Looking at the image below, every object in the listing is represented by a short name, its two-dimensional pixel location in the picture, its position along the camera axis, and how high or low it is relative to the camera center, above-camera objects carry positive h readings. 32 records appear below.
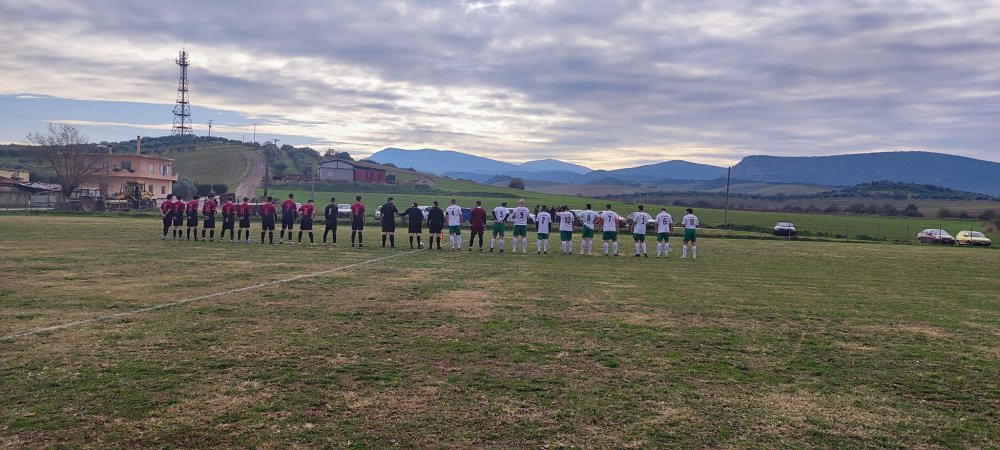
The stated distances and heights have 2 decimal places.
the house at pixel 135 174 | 72.06 +1.97
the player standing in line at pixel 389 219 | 25.26 -0.63
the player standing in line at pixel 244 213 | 26.81 -0.69
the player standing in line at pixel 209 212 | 26.41 -0.70
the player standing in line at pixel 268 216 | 26.41 -0.75
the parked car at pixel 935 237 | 45.41 -0.71
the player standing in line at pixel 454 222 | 25.38 -0.64
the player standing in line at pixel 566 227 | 25.44 -0.64
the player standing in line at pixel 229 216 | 26.88 -0.84
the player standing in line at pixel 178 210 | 27.03 -0.68
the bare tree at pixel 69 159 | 67.62 +3.17
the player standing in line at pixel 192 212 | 27.14 -0.74
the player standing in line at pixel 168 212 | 26.81 -0.78
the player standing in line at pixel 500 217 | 24.56 -0.36
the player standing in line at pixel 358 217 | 25.66 -0.62
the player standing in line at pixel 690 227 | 25.20 -0.43
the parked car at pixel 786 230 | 45.22 -0.72
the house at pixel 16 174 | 79.23 +1.44
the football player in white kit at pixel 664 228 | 25.44 -0.52
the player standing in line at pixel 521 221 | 25.08 -0.49
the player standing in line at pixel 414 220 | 25.29 -0.61
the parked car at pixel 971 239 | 43.28 -0.69
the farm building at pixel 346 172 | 106.25 +4.60
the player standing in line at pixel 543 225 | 25.80 -0.60
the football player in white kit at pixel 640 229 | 25.52 -0.62
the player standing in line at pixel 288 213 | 26.44 -0.60
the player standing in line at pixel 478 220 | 25.17 -0.51
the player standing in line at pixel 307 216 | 26.50 -0.69
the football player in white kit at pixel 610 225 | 25.44 -0.49
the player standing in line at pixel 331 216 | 26.23 -0.63
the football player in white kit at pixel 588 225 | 25.77 -0.53
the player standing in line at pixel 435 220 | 25.09 -0.58
